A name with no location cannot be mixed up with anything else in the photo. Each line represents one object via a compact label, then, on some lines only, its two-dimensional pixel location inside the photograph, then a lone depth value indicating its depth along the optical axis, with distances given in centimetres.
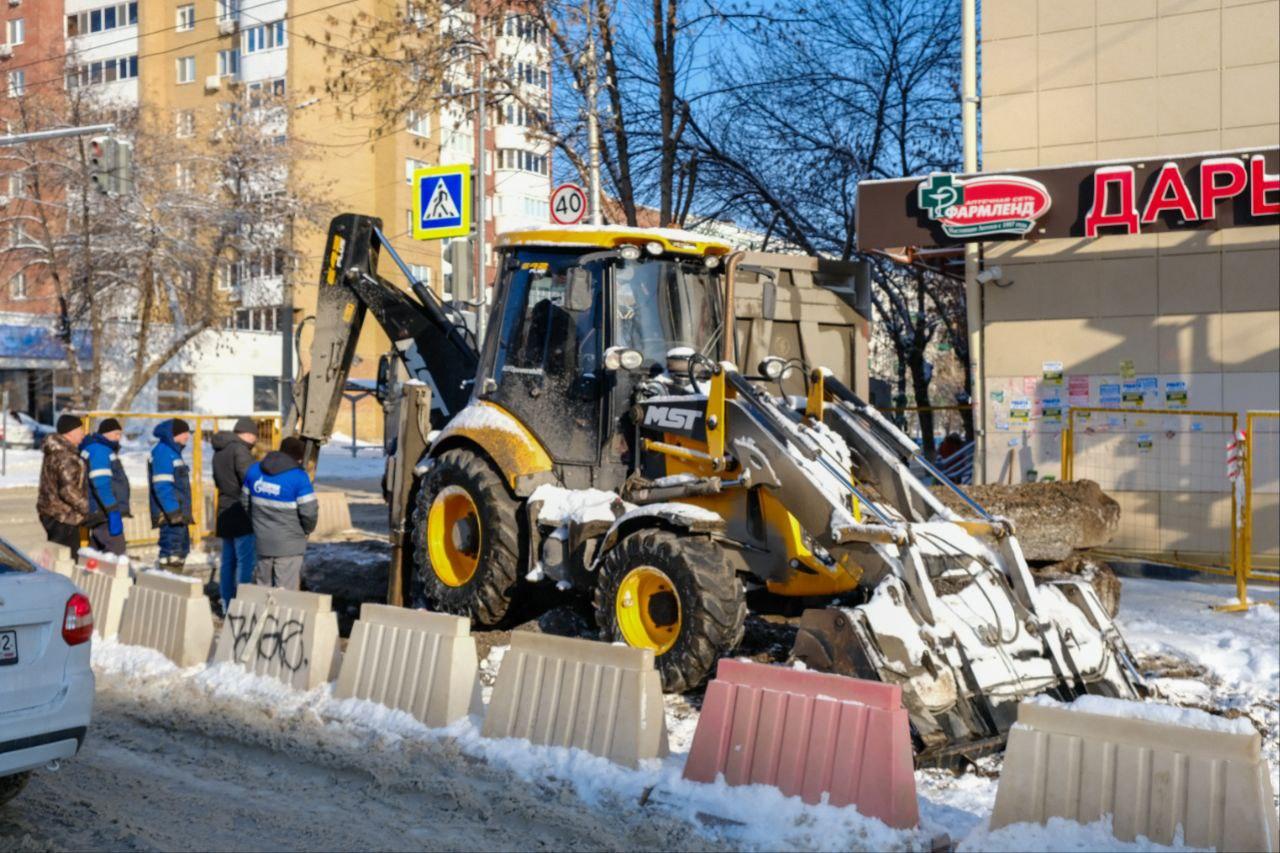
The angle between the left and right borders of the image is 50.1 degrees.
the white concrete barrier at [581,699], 676
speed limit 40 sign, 1638
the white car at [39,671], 578
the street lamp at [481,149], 1922
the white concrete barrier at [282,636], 850
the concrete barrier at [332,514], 1761
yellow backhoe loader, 772
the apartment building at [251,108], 4134
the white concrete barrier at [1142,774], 489
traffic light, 2252
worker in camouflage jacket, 1227
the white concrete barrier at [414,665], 764
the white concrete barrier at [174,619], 941
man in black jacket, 1151
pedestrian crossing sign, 1839
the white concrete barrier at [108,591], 1033
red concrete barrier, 588
